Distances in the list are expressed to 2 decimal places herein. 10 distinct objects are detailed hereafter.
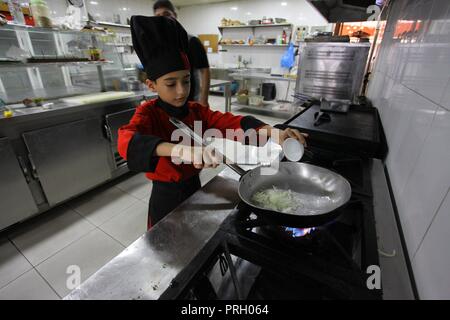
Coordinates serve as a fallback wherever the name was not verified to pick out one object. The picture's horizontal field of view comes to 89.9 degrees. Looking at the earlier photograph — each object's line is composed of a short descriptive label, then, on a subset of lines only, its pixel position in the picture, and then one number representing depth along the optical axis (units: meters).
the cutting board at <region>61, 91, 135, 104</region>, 1.67
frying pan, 0.55
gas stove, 0.38
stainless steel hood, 1.54
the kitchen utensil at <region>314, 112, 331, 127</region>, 0.99
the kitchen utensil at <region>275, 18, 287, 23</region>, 4.58
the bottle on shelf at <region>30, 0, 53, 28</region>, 1.46
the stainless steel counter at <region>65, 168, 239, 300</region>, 0.41
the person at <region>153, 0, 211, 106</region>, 1.63
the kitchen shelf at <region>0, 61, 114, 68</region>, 1.34
